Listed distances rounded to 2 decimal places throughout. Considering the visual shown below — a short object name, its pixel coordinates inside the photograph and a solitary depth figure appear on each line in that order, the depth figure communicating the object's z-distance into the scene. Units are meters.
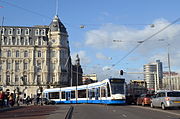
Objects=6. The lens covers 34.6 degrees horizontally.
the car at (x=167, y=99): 25.02
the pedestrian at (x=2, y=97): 26.98
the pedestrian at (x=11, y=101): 33.12
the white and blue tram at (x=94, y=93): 34.53
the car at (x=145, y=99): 33.50
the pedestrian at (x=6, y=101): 33.28
